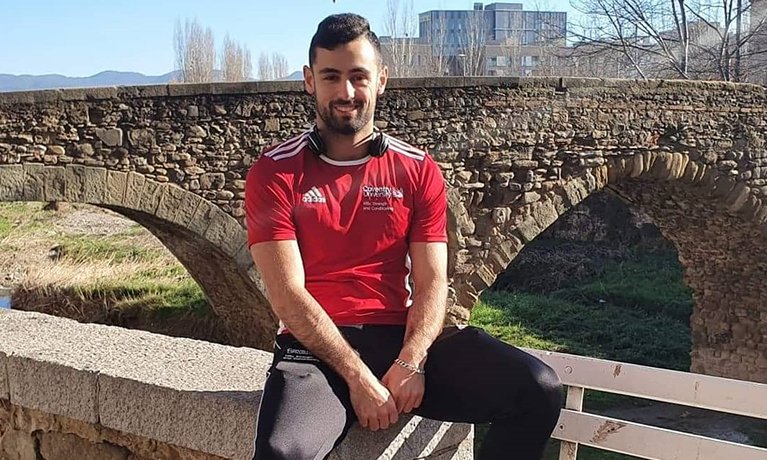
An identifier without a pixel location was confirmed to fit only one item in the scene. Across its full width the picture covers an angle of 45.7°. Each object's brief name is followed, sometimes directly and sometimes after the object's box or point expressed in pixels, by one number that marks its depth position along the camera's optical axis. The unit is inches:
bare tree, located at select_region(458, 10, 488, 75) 1083.9
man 70.4
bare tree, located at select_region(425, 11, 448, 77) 1143.0
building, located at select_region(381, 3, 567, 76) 1101.7
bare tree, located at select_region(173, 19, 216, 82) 1112.2
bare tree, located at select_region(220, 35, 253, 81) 1182.3
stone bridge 278.8
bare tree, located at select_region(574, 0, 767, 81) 715.9
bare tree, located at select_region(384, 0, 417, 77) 1113.1
